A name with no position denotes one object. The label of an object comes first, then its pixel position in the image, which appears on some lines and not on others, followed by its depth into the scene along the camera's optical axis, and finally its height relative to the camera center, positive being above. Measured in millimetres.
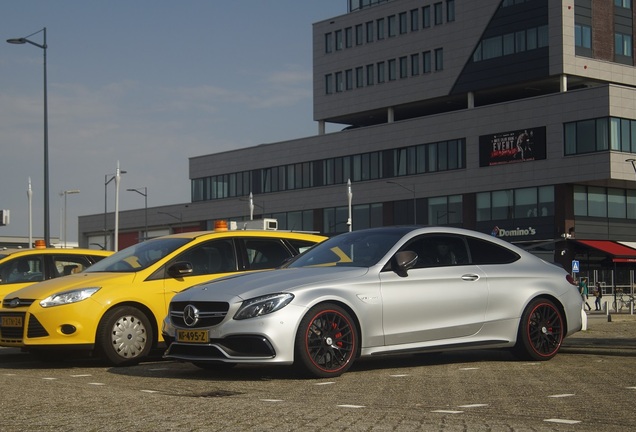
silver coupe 10086 -665
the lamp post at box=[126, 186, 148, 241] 95919 +3146
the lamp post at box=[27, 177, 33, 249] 55094 +2312
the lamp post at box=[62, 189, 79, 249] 92294 +4385
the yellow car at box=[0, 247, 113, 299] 15844 -332
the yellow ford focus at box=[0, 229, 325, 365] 12281 -643
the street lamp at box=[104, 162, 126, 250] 94175 +4242
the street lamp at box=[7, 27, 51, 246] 36312 +2387
